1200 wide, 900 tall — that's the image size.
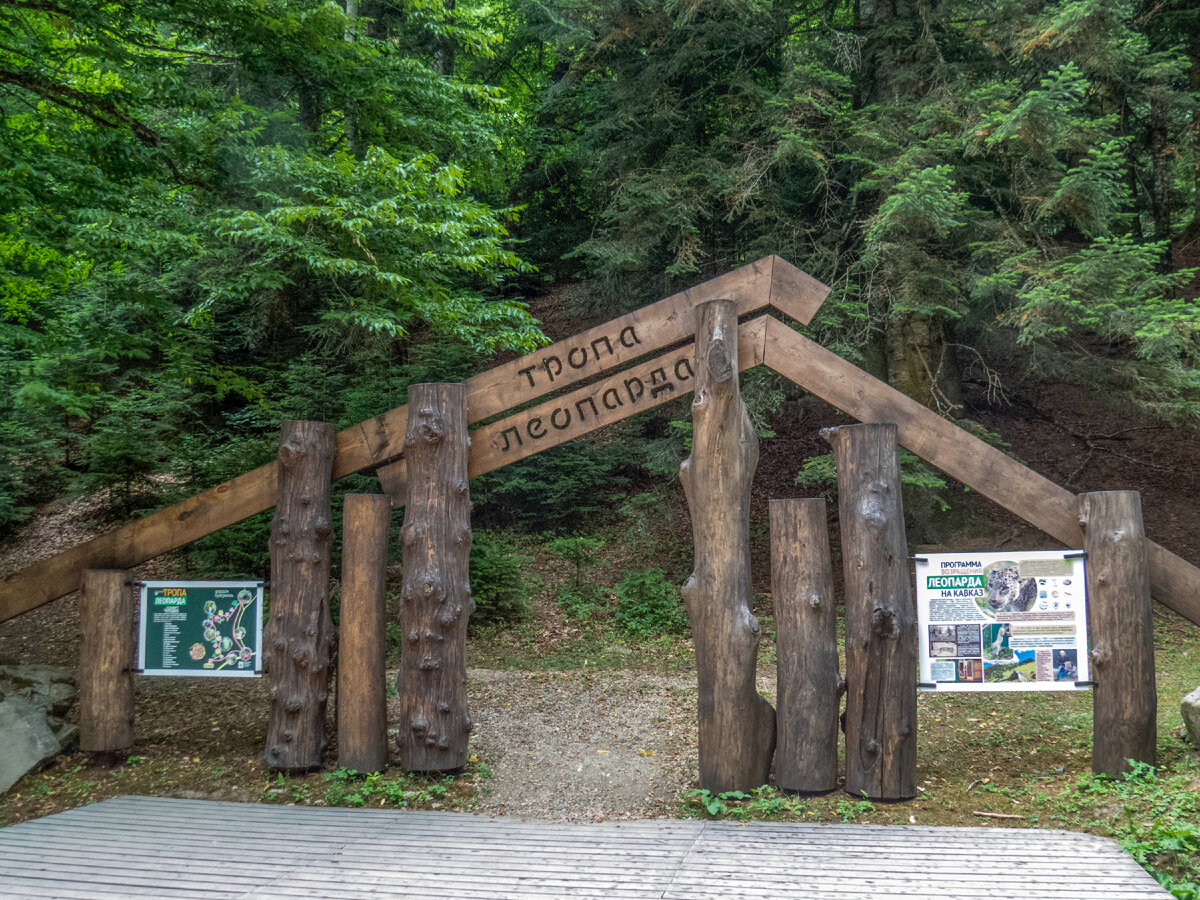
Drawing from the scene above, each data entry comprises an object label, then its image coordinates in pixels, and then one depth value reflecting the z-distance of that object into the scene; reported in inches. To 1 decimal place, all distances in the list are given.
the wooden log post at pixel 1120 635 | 188.1
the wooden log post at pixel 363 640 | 211.9
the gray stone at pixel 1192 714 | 189.6
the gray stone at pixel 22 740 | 221.1
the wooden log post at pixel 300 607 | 214.5
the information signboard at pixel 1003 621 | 190.9
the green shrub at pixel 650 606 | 404.8
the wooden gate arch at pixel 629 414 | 200.1
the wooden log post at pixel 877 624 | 186.1
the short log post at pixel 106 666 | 228.8
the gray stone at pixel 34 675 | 253.9
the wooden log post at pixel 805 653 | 189.0
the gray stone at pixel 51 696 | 248.2
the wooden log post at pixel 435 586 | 206.7
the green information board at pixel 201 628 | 225.6
